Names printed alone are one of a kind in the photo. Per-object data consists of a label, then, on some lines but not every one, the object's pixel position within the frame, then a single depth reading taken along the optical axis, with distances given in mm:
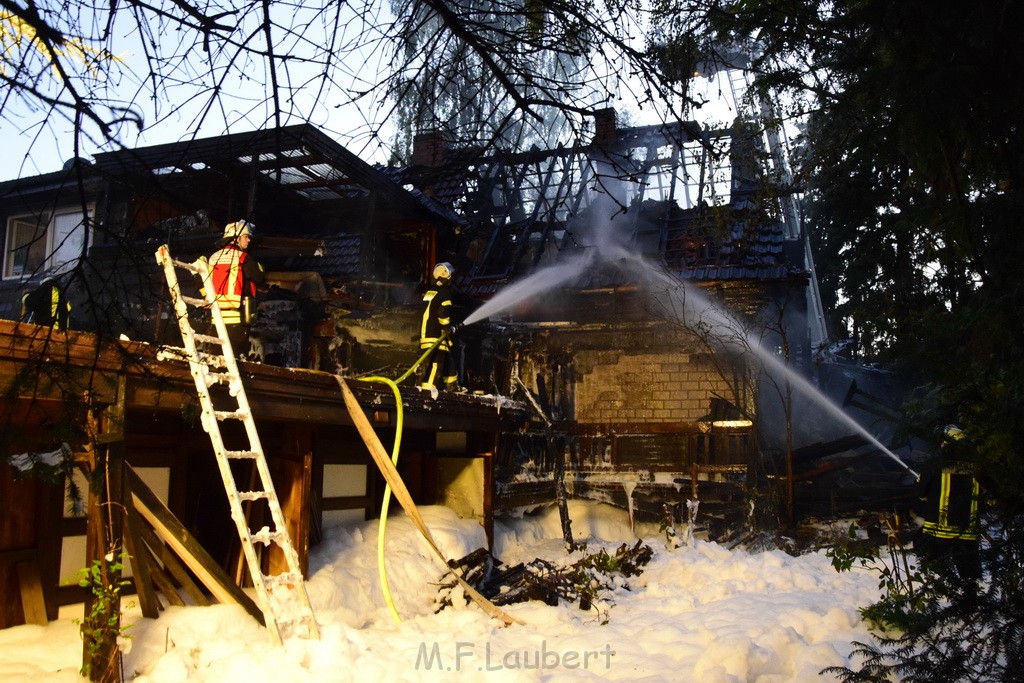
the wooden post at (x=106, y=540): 4887
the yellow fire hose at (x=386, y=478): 7289
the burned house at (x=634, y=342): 12531
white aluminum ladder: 5789
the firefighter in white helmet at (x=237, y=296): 7719
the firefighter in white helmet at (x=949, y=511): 3367
